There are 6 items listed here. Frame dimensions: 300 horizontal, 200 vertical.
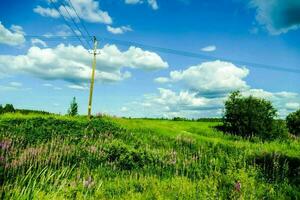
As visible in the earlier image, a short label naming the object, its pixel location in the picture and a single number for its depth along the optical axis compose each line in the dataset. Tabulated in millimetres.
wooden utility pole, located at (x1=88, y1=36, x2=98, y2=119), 31519
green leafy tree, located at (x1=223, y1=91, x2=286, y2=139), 22266
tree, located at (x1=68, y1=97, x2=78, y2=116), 36750
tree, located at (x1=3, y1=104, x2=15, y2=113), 33594
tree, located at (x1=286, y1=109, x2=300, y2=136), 25903
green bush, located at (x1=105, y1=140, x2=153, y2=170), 11586
